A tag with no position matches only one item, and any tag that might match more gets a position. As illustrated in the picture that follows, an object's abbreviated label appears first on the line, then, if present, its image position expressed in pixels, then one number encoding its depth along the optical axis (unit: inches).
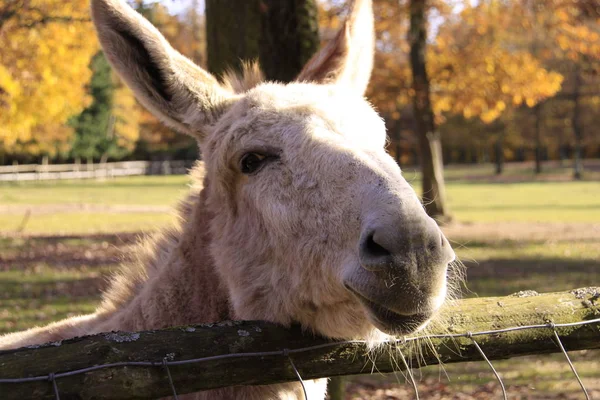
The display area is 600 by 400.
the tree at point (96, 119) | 2434.8
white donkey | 78.2
